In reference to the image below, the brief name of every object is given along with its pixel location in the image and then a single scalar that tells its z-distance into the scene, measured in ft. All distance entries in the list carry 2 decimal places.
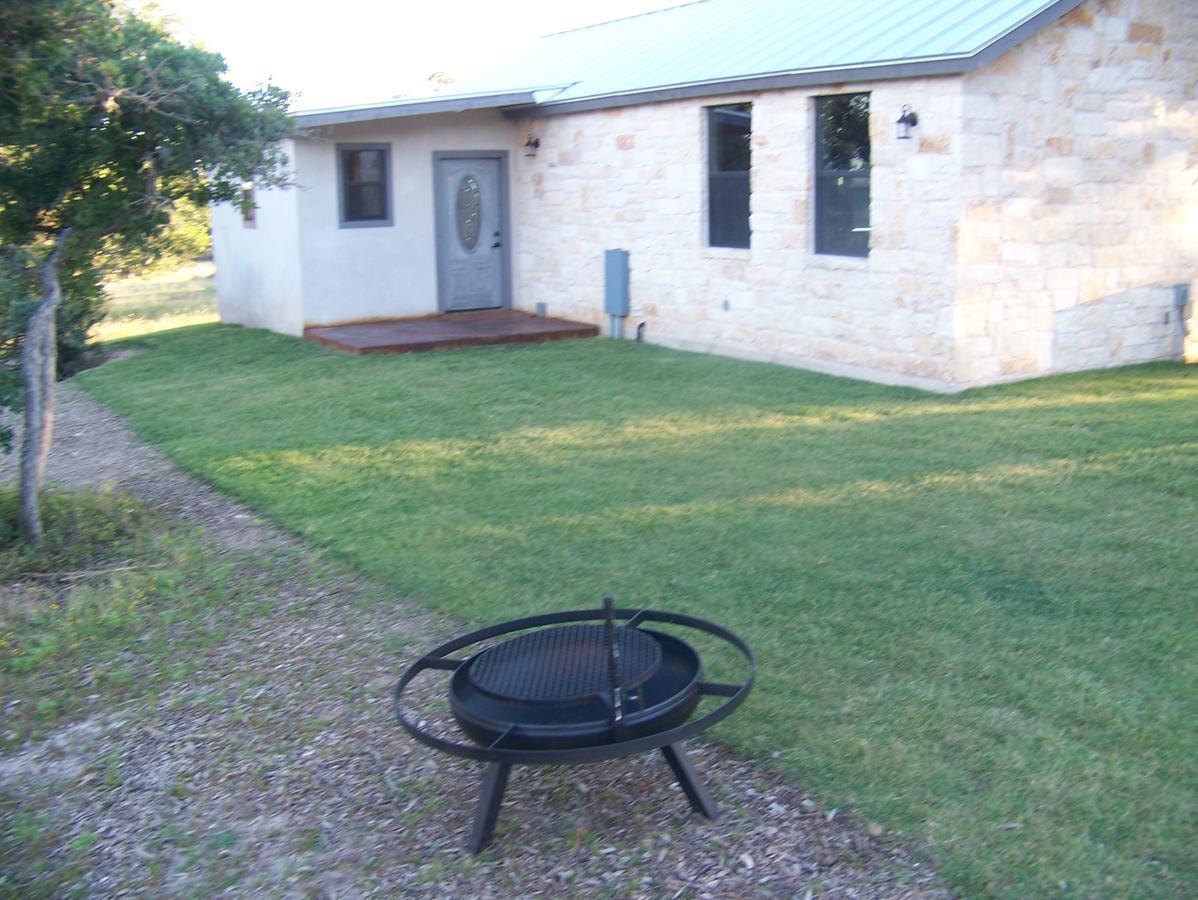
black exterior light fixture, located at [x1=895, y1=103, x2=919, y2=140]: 35.42
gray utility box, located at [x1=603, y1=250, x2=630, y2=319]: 49.62
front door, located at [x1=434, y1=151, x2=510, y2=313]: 55.93
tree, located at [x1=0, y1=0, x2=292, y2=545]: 23.38
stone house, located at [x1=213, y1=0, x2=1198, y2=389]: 35.29
